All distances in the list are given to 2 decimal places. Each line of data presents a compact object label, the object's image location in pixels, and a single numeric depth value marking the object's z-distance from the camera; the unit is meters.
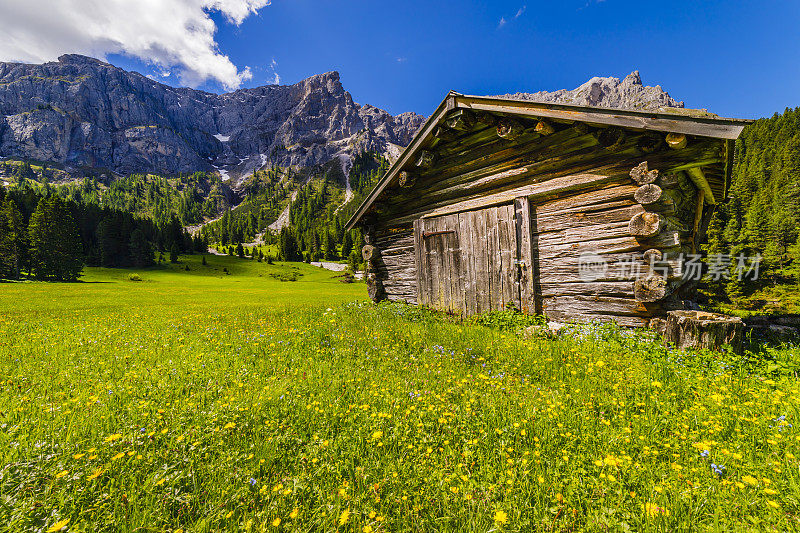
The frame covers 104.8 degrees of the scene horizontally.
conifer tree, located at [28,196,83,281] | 51.41
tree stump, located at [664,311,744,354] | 5.11
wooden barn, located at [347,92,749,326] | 6.15
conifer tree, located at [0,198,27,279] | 48.67
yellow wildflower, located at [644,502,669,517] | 2.20
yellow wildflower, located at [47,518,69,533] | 1.91
